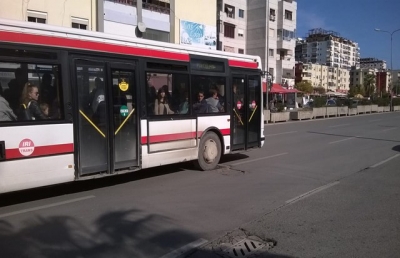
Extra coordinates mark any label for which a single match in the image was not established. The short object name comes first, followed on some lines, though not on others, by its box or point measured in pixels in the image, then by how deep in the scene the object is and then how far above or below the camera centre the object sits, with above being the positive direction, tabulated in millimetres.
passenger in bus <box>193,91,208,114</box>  9094 +11
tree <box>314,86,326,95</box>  109825 +4543
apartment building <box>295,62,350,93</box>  130125 +11007
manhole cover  4547 -1818
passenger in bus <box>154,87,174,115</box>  8125 +33
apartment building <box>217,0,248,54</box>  58531 +13385
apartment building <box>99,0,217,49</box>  24609 +6409
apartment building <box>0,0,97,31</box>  19469 +5342
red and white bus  5961 +31
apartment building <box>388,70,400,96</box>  186000 +15418
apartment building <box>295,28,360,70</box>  171250 +27380
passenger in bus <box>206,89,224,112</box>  9469 +88
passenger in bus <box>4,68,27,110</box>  5891 +270
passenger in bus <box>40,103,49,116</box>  6285 -38
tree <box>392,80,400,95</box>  135288 +6560
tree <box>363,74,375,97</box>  131750 +7608
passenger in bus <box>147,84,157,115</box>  7913 +164
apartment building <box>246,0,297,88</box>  63250 +12539
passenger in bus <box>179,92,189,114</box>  8720 -13
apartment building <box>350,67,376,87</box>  161875 +13304
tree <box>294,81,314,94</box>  94250 +4655
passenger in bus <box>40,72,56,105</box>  6289 +272
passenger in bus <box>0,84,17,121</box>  5777 -82
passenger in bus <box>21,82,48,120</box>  6047 +62
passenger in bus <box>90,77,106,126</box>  6964 +50
